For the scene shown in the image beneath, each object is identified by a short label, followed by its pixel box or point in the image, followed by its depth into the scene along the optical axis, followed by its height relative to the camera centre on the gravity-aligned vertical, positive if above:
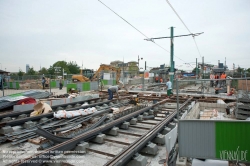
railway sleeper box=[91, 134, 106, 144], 5.00 -1.62
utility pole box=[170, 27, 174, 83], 18.30 +3.14
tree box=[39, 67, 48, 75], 79.06 +4.82
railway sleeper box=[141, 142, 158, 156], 4.36 -1.69
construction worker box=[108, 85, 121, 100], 11.84 -0.58
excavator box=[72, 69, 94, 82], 29.20 +0.57
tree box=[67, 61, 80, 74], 92.88 +7.21
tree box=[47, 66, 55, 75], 75.47 +4.78
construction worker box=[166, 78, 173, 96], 13.53 -0.58
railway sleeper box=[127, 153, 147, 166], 3.72 -1.69
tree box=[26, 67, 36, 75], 76.38 +4.12
